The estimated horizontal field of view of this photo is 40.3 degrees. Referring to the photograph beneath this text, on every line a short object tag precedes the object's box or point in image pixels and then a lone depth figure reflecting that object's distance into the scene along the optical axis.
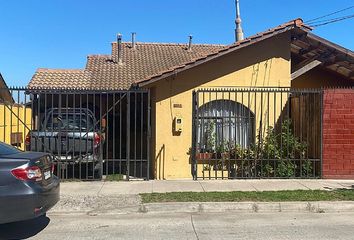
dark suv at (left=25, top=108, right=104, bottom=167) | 12.05
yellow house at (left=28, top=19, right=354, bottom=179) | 12.80
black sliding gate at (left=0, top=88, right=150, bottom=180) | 12.02
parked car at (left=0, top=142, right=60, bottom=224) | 6.50
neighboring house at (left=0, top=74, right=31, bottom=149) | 14.31
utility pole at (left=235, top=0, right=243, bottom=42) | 23.45
